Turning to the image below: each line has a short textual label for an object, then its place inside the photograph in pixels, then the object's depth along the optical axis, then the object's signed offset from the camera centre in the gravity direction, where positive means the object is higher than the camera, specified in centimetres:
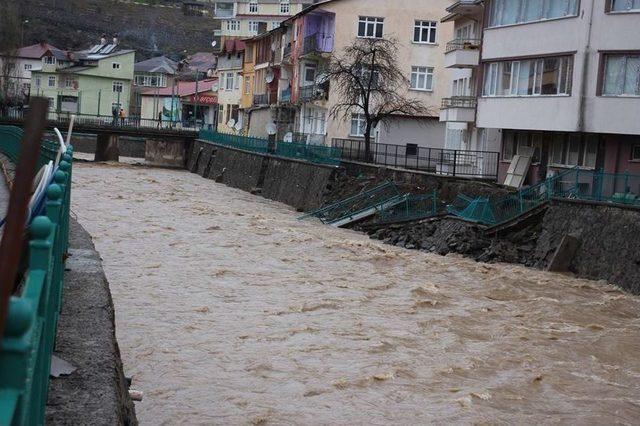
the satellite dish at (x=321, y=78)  5583 +276
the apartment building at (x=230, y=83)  8644 +325
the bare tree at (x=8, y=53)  9681 +481
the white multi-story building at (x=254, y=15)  11181 +1200
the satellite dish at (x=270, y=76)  7250 +331
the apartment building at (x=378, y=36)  5241 +427
